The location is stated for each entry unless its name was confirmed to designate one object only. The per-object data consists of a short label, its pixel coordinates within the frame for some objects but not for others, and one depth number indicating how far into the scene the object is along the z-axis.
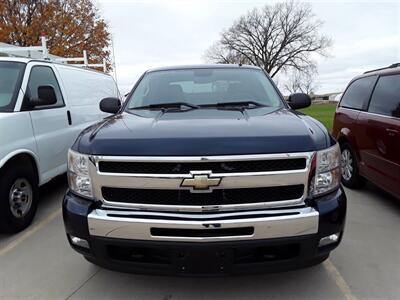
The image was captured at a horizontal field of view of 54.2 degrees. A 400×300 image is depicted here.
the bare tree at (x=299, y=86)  72.38
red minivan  4.67
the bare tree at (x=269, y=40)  56.03
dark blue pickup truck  2.52
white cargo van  4.25
